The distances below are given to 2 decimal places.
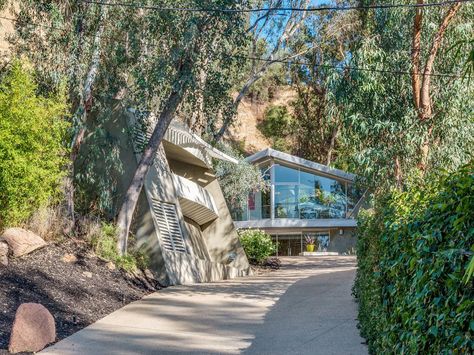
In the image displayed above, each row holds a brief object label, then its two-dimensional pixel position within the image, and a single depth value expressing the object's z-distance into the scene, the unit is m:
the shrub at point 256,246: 28.78
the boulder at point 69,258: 14.27
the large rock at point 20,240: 13.06
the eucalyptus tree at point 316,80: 31.38
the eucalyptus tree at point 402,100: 16.89
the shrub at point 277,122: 53.28
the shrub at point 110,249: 16.08
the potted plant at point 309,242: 41.19
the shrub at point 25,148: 13.38
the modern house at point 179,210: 18.05
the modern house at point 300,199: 39.72
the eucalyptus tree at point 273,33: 25.27
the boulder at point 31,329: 8.59
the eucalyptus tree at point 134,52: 15.48
